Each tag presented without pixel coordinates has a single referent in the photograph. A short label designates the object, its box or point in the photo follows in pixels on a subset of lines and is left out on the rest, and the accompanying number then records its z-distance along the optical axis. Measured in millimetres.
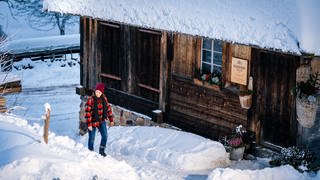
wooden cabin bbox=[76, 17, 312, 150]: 11648
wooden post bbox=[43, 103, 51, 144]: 10211
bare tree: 38000
